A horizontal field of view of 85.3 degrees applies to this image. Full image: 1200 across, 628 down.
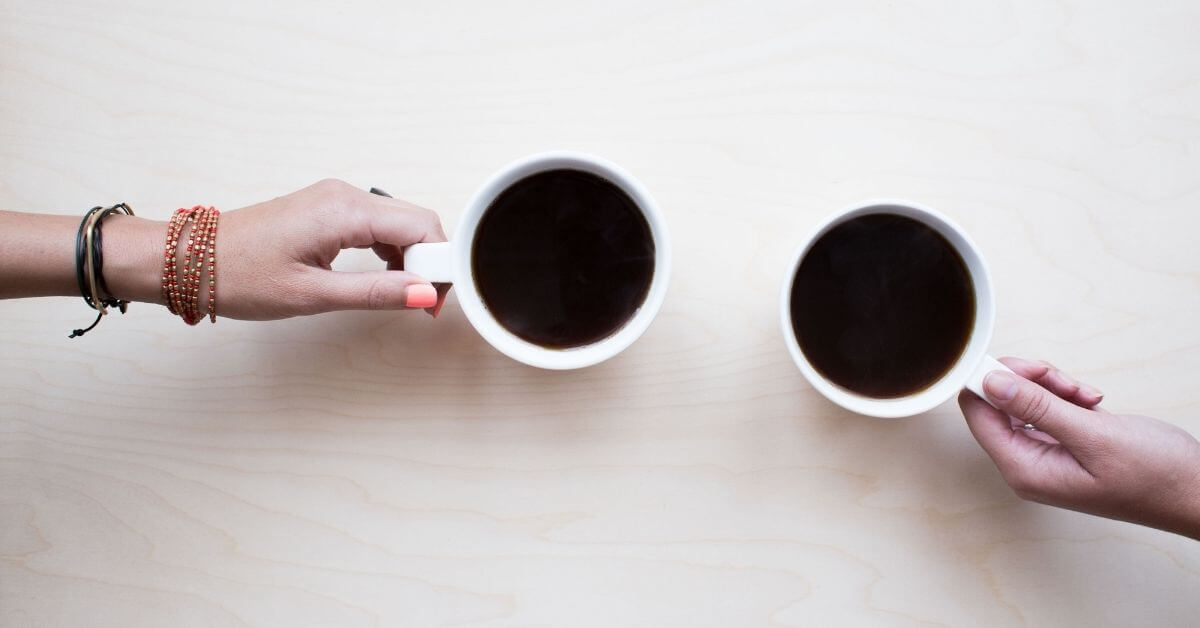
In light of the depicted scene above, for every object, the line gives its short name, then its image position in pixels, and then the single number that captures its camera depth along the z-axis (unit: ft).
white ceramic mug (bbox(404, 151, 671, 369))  2.06
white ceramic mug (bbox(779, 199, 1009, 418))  2.13
